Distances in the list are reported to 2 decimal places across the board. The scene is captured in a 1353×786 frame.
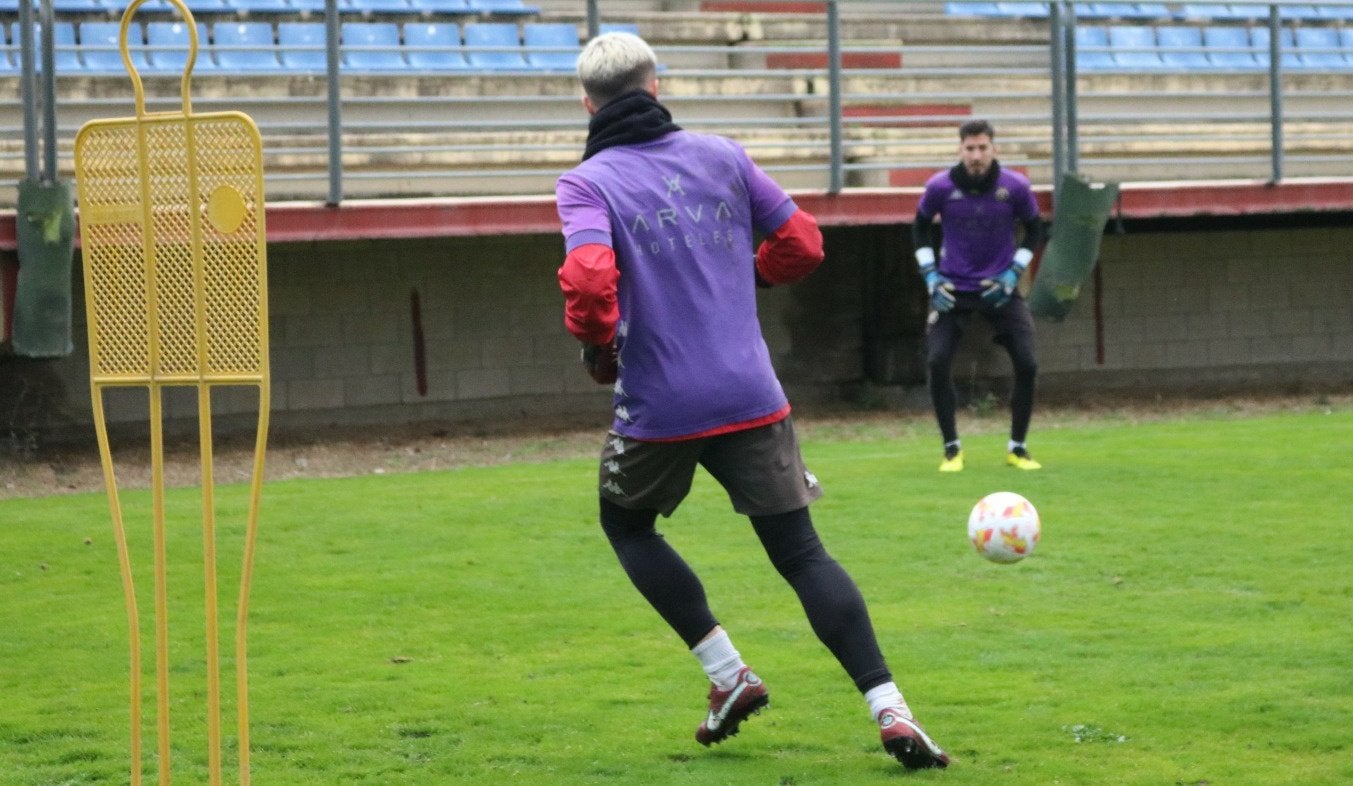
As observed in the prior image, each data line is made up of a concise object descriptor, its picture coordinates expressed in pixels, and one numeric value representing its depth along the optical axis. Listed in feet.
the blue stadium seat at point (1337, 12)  69.36
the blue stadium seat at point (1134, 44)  62.03
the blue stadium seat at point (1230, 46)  63.77
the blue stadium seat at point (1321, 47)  64.64
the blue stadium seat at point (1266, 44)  64.28
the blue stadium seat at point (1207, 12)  67.41
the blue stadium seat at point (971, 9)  60.70
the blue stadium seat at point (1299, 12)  67.05
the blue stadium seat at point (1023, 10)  59.21
